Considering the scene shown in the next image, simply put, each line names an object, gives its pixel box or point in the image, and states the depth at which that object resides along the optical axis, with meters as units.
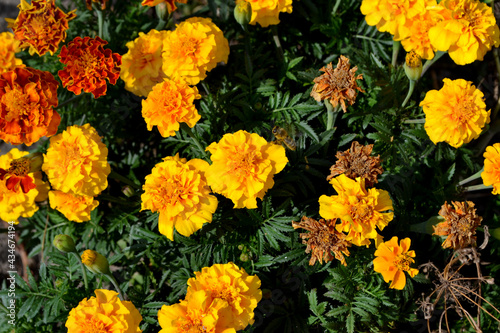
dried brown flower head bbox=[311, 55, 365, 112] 0.82
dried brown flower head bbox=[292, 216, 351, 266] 0.80
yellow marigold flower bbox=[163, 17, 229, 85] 0.84
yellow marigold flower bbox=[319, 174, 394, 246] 0.79
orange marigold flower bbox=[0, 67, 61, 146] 0.83
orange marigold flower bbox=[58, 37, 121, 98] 0.85
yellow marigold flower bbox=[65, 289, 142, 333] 0.79
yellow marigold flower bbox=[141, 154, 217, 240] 0.80
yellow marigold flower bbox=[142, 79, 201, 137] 0.82
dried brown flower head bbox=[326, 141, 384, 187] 0.81
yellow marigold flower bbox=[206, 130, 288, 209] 0.79
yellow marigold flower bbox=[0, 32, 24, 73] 0.92
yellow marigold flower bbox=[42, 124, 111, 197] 0.82
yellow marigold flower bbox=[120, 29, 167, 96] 0.87
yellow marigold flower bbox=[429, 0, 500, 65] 0.83
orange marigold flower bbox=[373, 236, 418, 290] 0.81
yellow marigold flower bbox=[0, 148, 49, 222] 0.86
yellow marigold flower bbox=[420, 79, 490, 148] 0.82
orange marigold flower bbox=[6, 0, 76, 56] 0.88
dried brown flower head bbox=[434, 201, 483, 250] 0.81
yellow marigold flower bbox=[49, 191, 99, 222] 0.86
